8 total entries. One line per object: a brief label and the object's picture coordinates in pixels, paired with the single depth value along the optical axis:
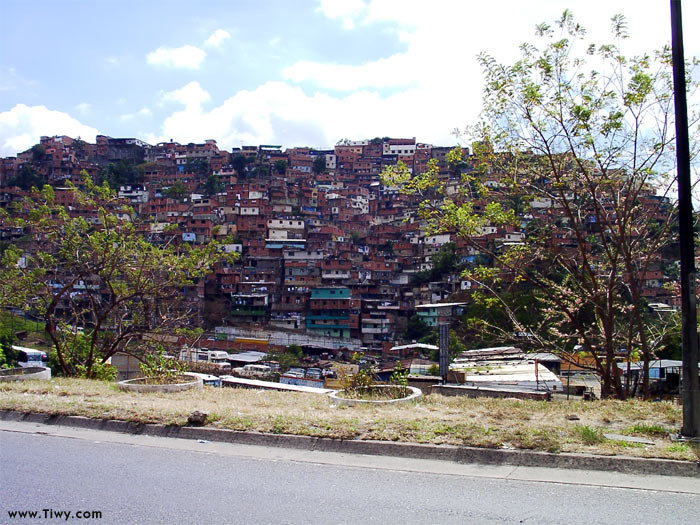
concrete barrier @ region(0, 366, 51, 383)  10.98
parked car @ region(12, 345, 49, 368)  27.87
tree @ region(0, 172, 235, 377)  13.88
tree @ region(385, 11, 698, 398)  10.84
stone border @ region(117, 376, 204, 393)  10.20
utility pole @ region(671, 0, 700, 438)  6.23
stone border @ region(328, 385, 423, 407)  8.52
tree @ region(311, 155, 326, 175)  128.38
